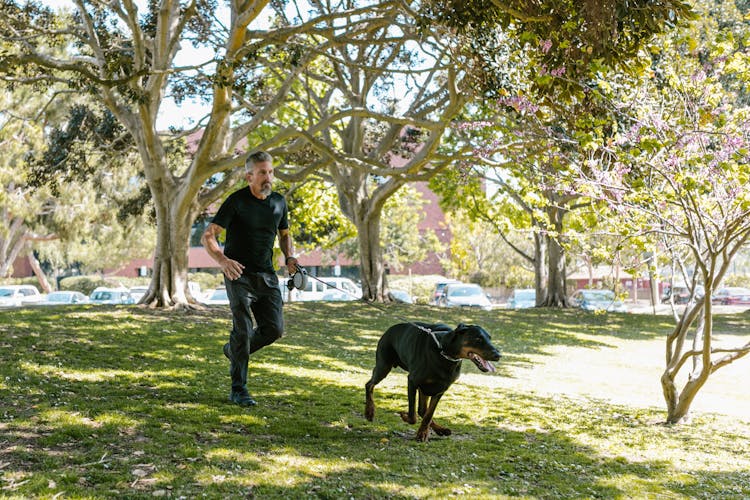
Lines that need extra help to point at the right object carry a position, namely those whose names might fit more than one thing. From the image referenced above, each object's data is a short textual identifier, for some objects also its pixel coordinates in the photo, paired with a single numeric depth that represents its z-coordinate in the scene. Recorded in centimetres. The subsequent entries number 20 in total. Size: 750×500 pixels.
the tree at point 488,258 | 5384
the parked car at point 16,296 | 3738
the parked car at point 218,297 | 3609
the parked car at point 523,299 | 4241
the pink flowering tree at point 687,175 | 800
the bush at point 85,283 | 5416
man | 682
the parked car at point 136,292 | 3798
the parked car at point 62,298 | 3866
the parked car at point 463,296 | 3412
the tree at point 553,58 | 721
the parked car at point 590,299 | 3416
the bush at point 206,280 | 5403
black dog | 572
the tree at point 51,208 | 3256
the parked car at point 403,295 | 4025
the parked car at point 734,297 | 5342
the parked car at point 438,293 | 3750
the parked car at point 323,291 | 3969
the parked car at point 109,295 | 3770
